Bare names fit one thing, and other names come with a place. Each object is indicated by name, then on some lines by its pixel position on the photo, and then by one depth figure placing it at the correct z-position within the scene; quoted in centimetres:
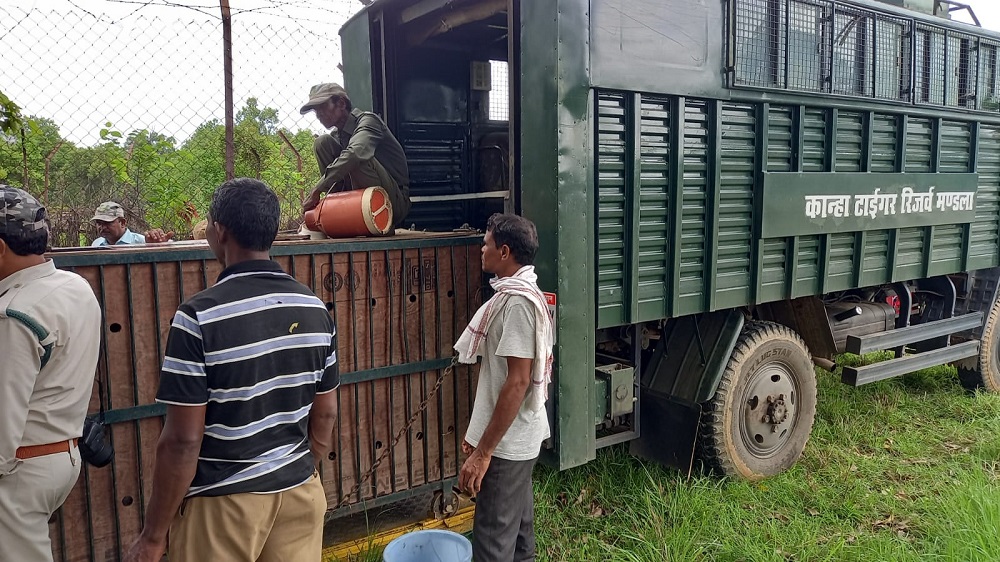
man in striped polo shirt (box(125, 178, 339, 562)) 177
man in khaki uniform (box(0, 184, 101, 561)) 190
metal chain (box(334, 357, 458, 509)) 314
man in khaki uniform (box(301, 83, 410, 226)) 380
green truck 332
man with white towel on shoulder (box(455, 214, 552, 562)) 255
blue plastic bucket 288
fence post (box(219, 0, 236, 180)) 468
